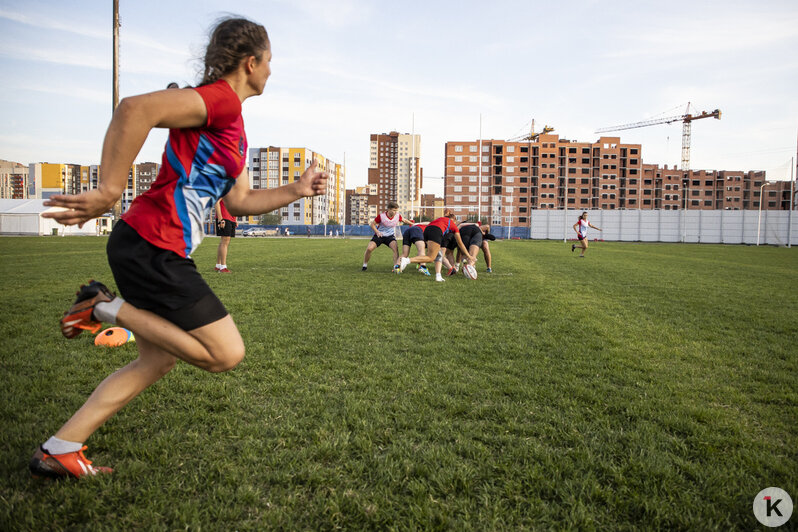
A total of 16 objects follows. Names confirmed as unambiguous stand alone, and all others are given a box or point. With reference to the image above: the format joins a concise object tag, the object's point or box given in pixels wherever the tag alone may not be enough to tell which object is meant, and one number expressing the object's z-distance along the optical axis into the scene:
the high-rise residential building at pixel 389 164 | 185.75
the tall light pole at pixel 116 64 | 19.06
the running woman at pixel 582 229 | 22.50
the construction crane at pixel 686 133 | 133.00
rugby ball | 11.30
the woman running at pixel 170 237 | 2.06
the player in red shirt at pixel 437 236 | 11.28
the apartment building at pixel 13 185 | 170.50
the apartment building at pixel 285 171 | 125.75
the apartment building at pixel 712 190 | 132.88
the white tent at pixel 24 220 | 51.34
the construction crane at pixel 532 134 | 143.25
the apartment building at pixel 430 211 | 106.95
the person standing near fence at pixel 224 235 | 11.74
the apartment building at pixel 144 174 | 150.49
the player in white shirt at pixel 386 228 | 13.27
